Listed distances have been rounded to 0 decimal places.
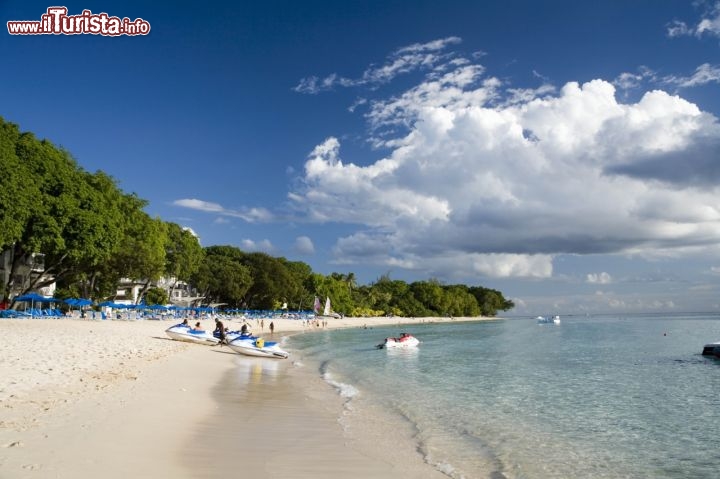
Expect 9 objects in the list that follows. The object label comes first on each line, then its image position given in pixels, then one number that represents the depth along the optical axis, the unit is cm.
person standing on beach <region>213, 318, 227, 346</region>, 3416
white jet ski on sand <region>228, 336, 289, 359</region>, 3144
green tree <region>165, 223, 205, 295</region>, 7600
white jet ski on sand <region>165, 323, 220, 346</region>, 3594
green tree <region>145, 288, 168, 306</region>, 8262
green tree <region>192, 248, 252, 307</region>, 9175
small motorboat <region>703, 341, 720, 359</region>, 3894
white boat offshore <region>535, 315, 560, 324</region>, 15900
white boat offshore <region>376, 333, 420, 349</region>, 4562
